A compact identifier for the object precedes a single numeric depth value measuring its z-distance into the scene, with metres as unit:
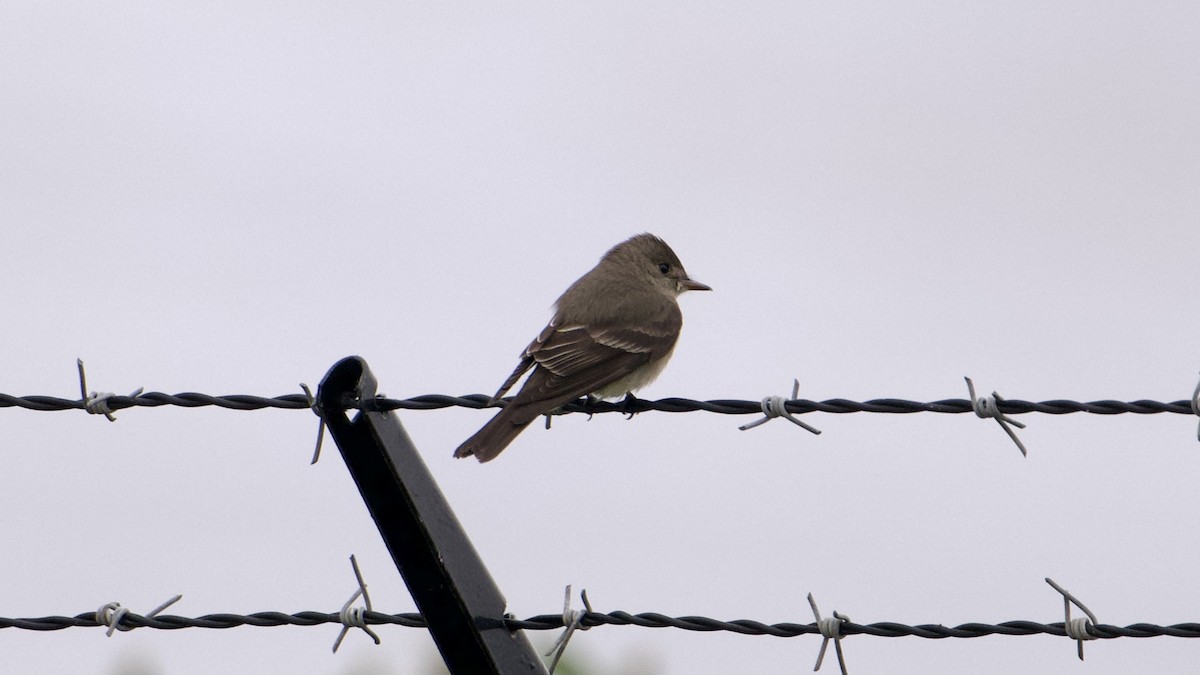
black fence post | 8.09
